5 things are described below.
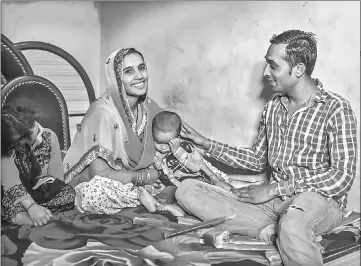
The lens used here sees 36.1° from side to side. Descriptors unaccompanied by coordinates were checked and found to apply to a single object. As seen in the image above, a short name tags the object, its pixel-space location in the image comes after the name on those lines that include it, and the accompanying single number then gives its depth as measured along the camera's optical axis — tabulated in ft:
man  5.85
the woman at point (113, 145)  6.11
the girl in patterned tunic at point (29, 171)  5.84
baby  6.29
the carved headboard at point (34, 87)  5.88
